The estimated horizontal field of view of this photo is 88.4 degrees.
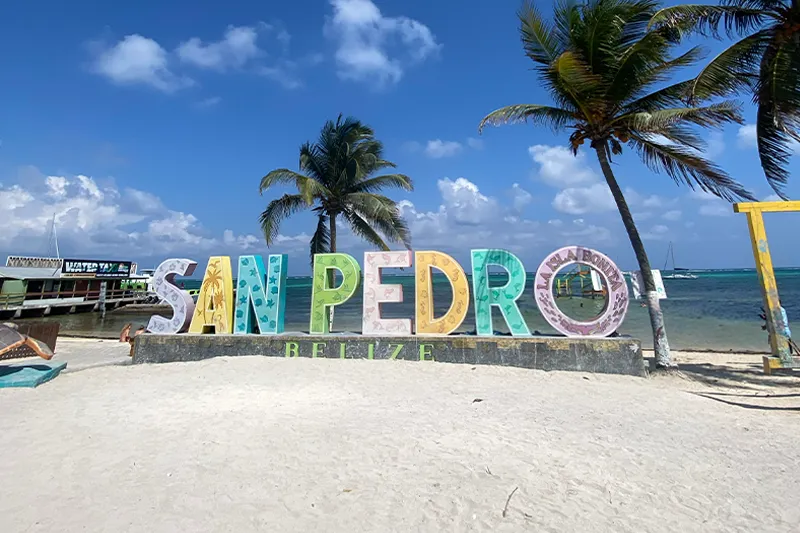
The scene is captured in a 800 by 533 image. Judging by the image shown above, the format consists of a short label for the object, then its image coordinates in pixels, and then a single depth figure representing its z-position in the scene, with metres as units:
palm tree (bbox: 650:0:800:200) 8.64
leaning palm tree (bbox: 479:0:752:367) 9.26
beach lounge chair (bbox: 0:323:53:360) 7.89
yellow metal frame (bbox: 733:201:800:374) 8.61
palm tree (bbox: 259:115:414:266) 16.66
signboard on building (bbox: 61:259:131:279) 44.47
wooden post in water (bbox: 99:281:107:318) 39.38
